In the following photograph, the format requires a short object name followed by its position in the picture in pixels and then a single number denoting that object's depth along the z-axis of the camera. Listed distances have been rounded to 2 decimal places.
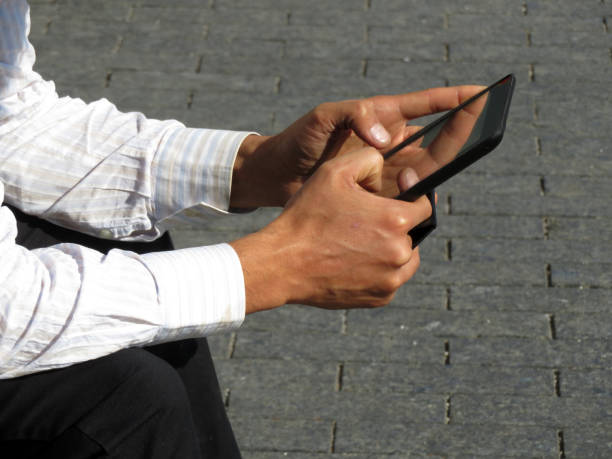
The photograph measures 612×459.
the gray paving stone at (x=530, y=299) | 6.52
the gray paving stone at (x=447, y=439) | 5.61
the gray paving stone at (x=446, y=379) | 5.98
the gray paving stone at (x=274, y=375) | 6.09
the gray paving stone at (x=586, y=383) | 5.93
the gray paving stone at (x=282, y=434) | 5.71
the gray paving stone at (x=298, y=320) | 6.48
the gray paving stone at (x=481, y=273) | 6.75
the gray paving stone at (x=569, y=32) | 9.05
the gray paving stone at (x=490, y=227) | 7.12
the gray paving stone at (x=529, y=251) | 6.89
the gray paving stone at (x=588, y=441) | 5.57
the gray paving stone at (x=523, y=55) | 8.84
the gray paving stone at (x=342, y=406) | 5.86
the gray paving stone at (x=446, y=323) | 6.38
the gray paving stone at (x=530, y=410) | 5.77
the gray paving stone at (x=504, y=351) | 6.15
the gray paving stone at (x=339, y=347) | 6.24
